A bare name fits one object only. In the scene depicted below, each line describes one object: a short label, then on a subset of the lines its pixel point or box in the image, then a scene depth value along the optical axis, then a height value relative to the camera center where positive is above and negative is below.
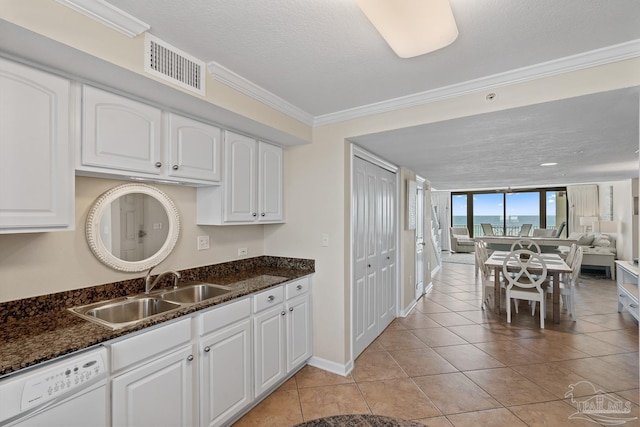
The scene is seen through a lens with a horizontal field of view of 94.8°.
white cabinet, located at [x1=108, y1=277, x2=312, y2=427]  1.43 -0.89
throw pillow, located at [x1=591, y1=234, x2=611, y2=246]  6.72 -0.59
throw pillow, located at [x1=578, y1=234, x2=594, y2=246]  6.92 -0.59
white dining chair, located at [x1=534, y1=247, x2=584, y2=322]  3.93 -0.95
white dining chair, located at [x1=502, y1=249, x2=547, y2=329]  3.78 -0.85
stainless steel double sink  1.71 -0.58
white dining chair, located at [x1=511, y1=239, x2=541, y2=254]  5.99 -0.61
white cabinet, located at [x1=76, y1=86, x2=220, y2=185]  1.57 +0.45
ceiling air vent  1.55 +0.85
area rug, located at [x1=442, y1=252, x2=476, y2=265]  8.61 -1.34
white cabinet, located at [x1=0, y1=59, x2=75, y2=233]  1.27 +0.29
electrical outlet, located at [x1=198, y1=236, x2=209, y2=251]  2.50 -0.24
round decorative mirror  1.86 -0.08
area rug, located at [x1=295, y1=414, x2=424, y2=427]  0.85 -0.61
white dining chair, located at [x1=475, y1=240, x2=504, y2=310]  4.52 -1.00
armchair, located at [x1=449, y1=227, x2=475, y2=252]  10.00 -0.85
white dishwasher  1.05 -0.69
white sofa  6.38 -0.78
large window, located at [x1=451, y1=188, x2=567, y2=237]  9.05 +0.17
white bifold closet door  2.97 -0.42
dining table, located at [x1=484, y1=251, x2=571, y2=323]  3.89 -0.76
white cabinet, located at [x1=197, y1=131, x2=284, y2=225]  2.36 +0.23
